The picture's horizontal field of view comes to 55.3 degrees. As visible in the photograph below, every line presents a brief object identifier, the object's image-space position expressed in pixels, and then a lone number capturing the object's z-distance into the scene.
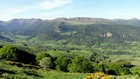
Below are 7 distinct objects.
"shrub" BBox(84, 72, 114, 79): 27.71
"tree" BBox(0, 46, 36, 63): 62.56
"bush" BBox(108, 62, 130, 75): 67.56
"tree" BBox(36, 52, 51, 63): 69.66
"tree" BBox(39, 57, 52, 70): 54.10
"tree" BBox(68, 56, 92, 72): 60.27
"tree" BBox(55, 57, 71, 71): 63.76
